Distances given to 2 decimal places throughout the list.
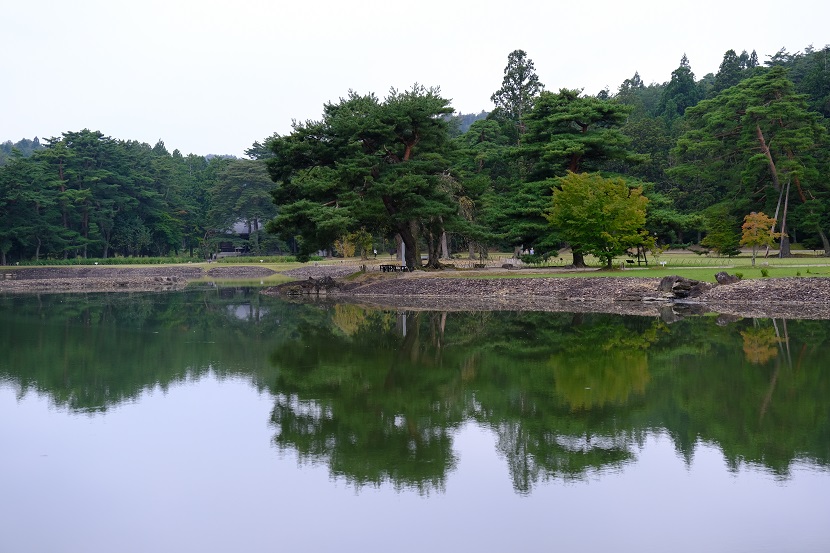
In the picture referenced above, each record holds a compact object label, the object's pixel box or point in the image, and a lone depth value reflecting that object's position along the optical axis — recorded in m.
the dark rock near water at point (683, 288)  34.50
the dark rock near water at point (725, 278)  34.38
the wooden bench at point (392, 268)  48.00
